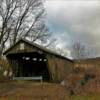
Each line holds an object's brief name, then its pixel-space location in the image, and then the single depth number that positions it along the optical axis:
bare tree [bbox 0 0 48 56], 19.88
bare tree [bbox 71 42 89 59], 35.96
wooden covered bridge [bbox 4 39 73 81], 11.94
